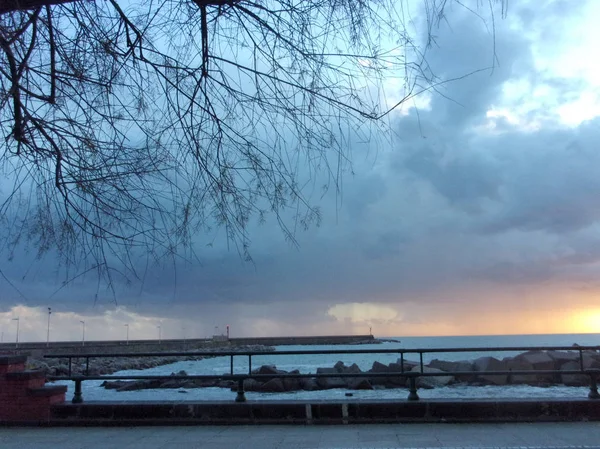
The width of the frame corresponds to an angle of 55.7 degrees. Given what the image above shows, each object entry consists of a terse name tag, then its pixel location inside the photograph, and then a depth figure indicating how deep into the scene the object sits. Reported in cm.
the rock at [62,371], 3309
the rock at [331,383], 2350
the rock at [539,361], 2744
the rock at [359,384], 2090
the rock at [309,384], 2447
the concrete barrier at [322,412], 880
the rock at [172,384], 2572
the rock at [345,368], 2925
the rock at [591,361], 2900
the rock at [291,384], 2450
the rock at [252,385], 2391
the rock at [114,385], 2561
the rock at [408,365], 2772
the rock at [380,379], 2512
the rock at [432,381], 2308
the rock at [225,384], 2576
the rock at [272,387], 2361
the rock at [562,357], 2763
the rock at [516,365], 2317
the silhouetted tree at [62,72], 488
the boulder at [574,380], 2189
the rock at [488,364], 2845
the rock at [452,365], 3113
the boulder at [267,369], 2620
